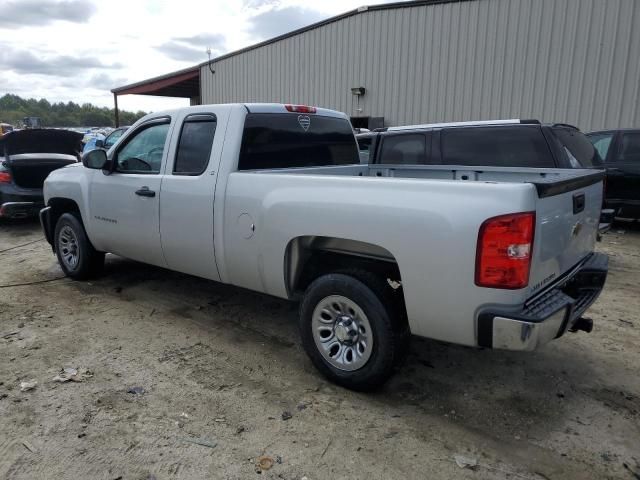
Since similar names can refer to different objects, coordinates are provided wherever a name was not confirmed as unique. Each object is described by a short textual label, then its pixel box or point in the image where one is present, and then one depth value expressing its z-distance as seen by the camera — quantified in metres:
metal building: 10.88
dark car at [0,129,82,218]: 8.50
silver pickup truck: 2.64
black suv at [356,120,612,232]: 5.69
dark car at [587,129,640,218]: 8.34
